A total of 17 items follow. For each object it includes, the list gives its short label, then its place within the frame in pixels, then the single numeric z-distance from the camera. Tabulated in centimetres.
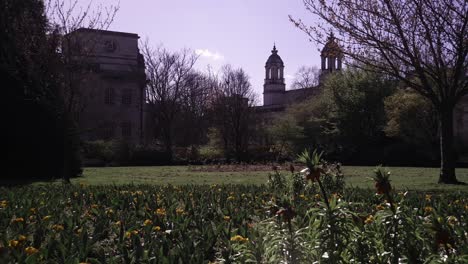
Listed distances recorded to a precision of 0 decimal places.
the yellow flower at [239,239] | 371
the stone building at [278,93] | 4834
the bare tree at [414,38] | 1457
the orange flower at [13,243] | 384
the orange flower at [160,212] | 542
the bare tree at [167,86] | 4888
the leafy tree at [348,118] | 3816
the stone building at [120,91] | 4950
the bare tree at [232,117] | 4227
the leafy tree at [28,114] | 1650
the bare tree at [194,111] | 5234
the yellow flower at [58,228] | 459
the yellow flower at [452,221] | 470
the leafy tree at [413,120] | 3369
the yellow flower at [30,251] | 358
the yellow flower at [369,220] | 384
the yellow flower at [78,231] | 466
